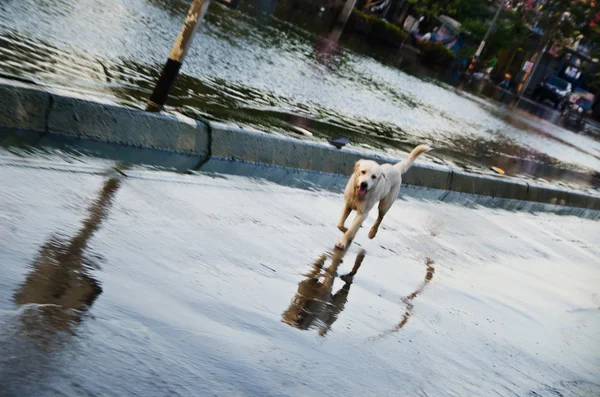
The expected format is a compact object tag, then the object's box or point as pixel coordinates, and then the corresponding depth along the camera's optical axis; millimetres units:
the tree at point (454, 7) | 53344
